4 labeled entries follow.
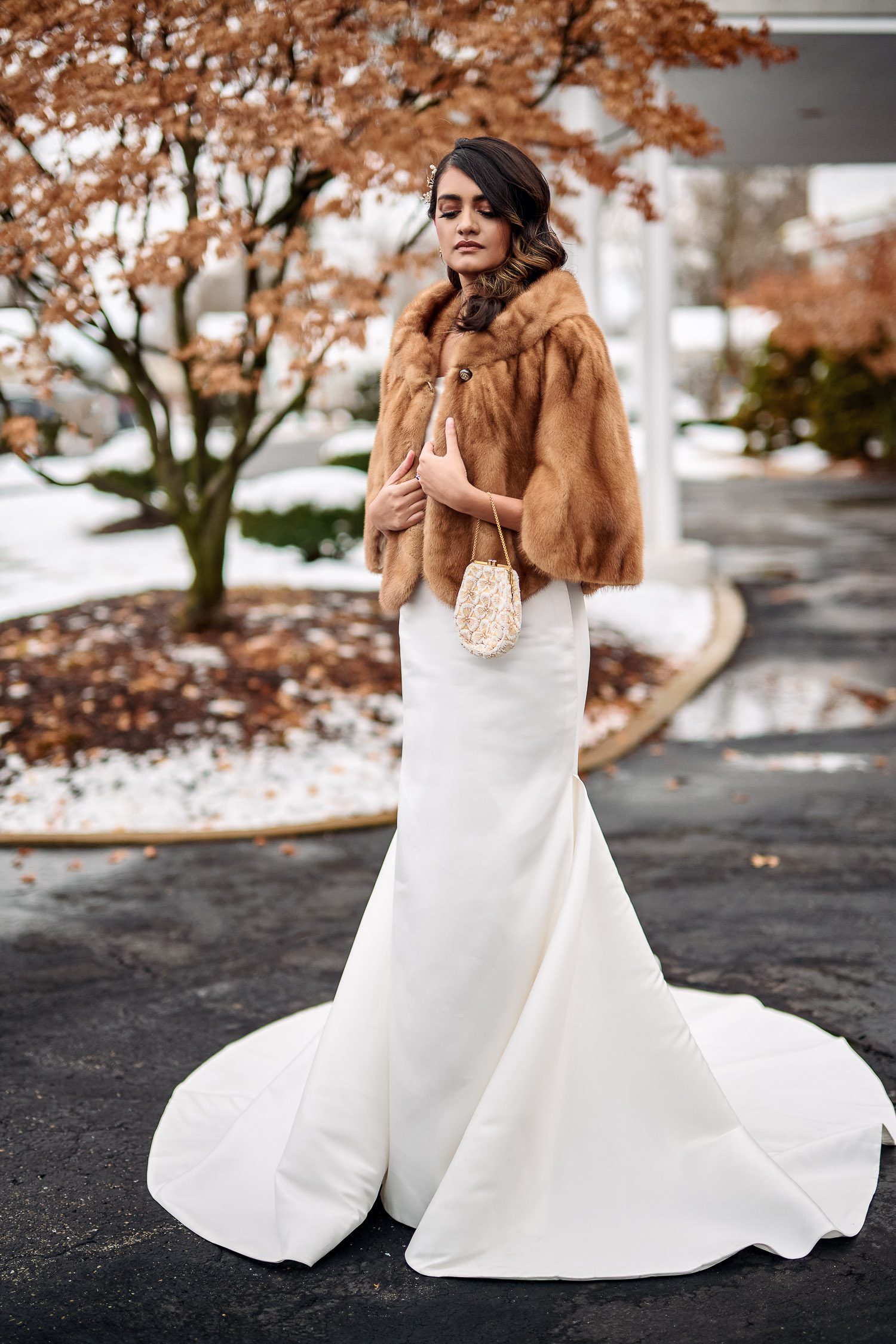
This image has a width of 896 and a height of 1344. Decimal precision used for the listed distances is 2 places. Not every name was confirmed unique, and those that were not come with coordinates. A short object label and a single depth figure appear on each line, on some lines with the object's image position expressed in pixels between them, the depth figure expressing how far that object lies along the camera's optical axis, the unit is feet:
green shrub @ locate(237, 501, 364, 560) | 40.40
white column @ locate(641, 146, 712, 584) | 37.47
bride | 9.18
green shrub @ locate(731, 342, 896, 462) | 87.56
